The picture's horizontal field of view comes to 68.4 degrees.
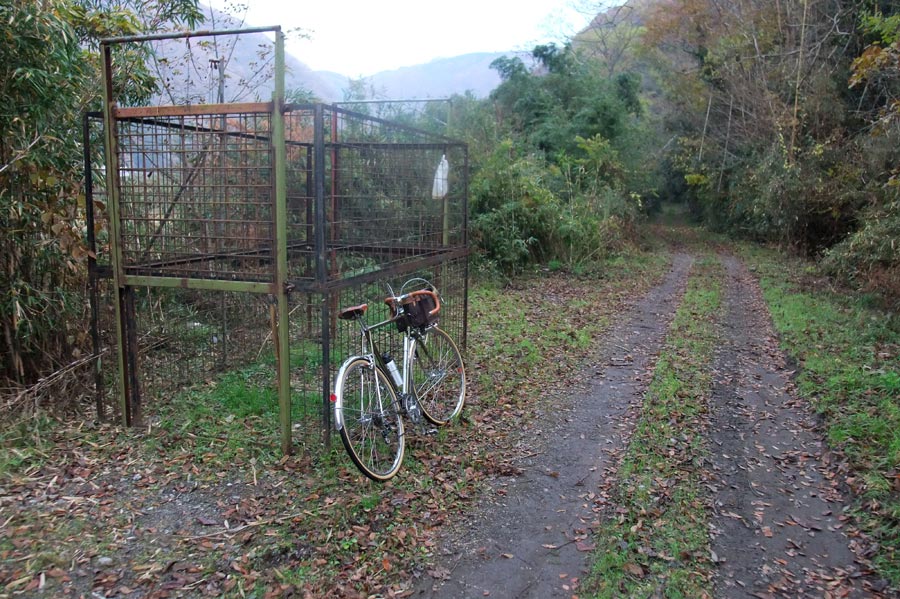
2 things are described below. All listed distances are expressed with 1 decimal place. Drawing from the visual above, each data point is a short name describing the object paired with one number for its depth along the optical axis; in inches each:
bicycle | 154.0
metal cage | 159.5
